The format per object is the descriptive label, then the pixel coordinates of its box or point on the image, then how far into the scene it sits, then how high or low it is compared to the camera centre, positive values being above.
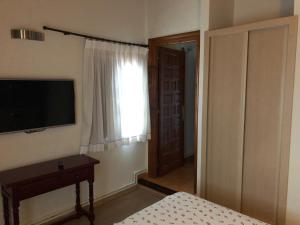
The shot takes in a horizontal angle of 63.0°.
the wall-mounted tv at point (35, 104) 2.36 -0.13
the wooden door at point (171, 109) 3.95 -0.29
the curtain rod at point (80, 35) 2.64 +0.67
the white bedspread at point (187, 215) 1.75 -0.92
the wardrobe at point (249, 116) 2.28 -0.24
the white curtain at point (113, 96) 3.00 -0.06
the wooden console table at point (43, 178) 2.16 -0.83
